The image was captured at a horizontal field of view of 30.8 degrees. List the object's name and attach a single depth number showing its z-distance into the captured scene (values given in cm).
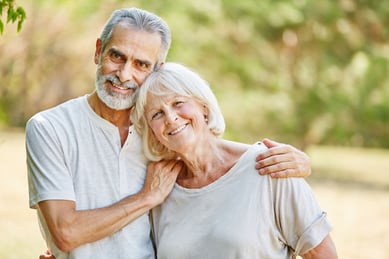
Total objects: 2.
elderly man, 251
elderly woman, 246
